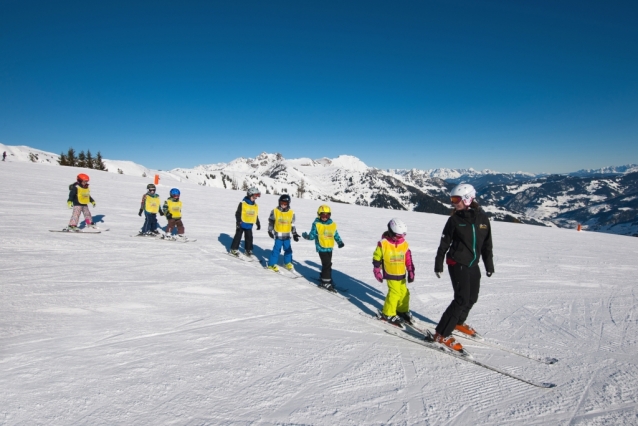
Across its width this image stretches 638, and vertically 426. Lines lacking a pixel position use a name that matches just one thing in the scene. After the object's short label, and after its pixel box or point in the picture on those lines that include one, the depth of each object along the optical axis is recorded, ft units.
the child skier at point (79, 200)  31.37
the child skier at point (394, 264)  16.33
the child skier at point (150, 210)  32.96
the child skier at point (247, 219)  29.22
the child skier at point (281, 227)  25.43
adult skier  13.64
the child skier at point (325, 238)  22.75
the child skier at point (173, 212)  33.09
